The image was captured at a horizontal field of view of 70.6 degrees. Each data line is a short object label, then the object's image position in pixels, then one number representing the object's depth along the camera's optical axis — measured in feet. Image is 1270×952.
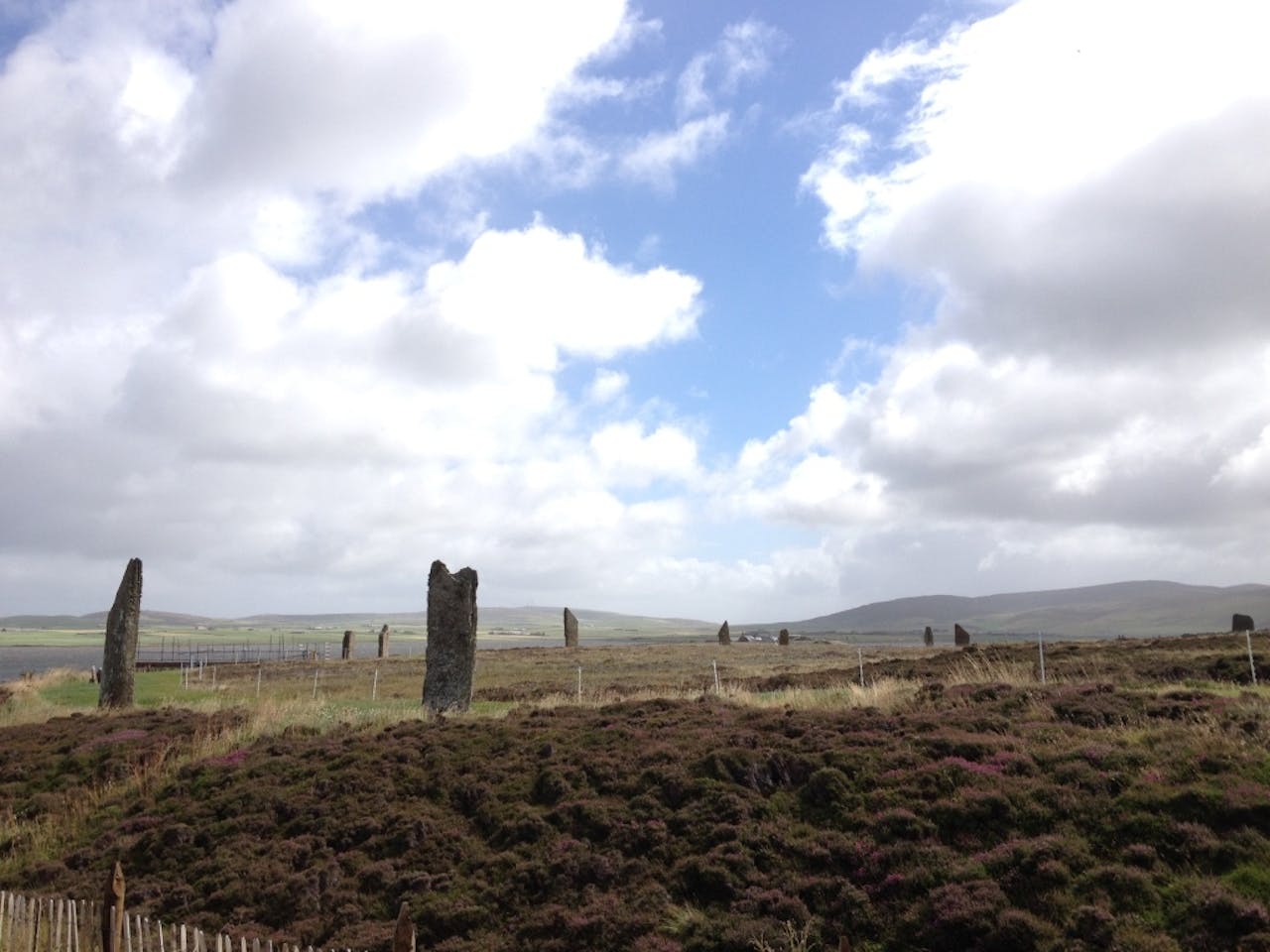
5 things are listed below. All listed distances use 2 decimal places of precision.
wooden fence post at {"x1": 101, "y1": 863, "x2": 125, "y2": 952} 33.86
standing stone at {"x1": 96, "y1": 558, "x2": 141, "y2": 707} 109.19
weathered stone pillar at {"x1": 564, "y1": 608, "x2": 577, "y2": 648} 242.17
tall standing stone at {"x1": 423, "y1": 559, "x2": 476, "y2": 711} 93.56
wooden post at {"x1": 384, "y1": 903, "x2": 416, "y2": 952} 27.07
